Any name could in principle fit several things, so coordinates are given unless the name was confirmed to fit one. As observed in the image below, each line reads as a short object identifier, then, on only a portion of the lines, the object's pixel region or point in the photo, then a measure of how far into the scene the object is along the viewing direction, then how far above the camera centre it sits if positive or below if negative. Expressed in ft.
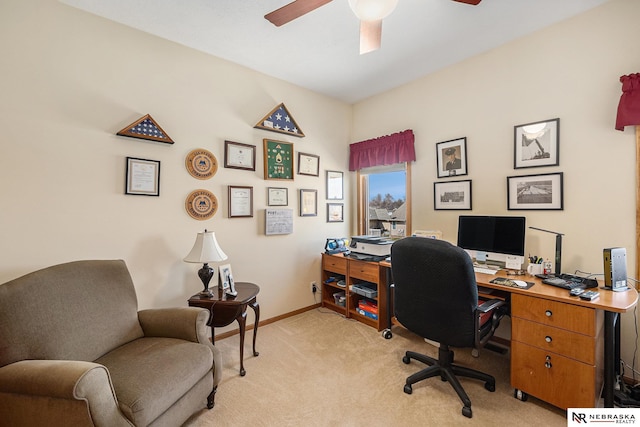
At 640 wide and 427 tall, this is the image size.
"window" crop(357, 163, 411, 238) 10.73 +0.57
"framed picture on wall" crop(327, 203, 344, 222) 11.70 +0.03
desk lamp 6.46 -0.95
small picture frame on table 7.25 -1.94
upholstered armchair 3.66 -2.45
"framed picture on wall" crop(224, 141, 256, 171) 8.77 +1.93
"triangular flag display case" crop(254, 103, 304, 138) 9.50 +3.36
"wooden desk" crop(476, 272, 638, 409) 4.92 -2.57
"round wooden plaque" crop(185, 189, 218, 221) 8.07 +0.23
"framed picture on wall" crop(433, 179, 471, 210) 8.85 +0.65
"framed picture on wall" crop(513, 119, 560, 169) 7.11 +1.98
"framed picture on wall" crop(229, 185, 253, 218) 8.86 +0.36
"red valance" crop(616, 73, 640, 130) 5.79 +2.53
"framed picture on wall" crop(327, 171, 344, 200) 11.69 +1.27
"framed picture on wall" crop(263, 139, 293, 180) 9.68 +2.00
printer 9.31 -1.26
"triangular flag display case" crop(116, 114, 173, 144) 6.92 +2.18
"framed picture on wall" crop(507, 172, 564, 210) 7.09 +0.64
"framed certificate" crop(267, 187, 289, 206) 9.82 +0.61
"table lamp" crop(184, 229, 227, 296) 7.00 -1.14
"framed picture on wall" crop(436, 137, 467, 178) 8.91 +1.97
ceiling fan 4.51 +3.75
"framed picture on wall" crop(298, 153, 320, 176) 10.65 +2.00
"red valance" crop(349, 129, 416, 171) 10.20 +2.62
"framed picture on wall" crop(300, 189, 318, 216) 10.68 +0.42
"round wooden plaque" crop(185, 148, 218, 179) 8.07 +1.51
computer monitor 7.02 -0.67
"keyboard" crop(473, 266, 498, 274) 7.21 -1.56
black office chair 5.23 -1.90
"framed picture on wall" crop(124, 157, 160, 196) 7.03 +0.93
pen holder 6.91 -1.43
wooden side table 6.63 -2.42
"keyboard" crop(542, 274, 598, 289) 5.76 -1.52
